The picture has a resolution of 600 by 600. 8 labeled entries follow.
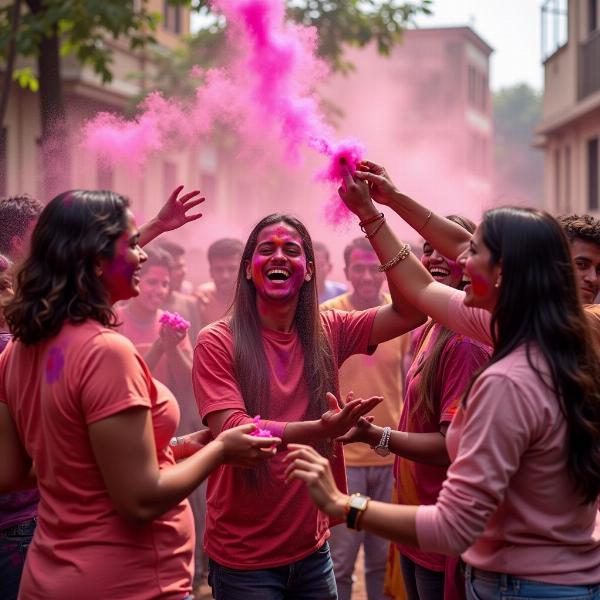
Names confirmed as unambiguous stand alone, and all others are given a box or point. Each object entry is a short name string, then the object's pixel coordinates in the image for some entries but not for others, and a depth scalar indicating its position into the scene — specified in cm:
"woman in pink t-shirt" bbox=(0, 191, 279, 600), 277
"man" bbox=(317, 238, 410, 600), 602
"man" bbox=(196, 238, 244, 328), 778
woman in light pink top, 272
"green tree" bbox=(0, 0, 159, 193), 997
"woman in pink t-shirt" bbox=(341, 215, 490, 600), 379
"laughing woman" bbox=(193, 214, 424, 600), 368
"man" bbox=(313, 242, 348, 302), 856
